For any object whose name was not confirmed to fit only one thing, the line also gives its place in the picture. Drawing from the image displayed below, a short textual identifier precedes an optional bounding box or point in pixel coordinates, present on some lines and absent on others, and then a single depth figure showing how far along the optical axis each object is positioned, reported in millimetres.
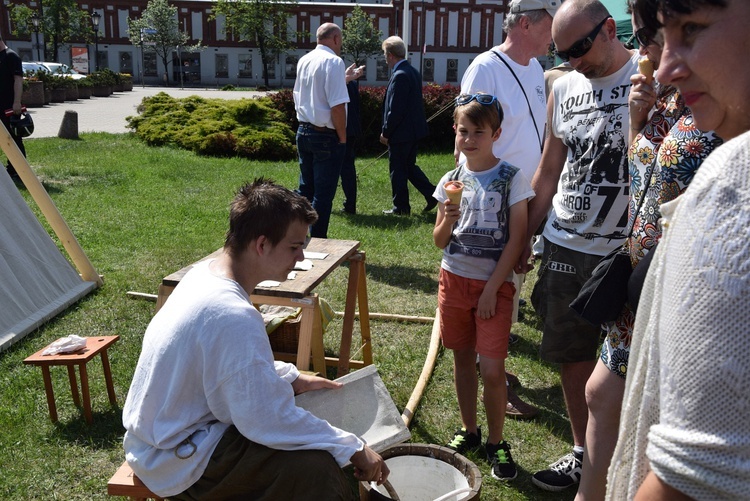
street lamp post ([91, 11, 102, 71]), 40812
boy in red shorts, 3164
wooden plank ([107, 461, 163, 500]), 2430
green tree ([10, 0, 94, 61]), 45312
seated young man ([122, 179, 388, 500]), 2193
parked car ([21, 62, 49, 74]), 36156
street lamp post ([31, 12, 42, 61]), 39219
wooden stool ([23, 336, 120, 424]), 3756
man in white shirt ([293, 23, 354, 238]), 6703
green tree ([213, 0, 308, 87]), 49344
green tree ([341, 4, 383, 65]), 49750
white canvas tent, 4891
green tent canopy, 8422
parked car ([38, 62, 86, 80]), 32812
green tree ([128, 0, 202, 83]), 48219
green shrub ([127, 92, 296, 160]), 13609
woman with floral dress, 2016
